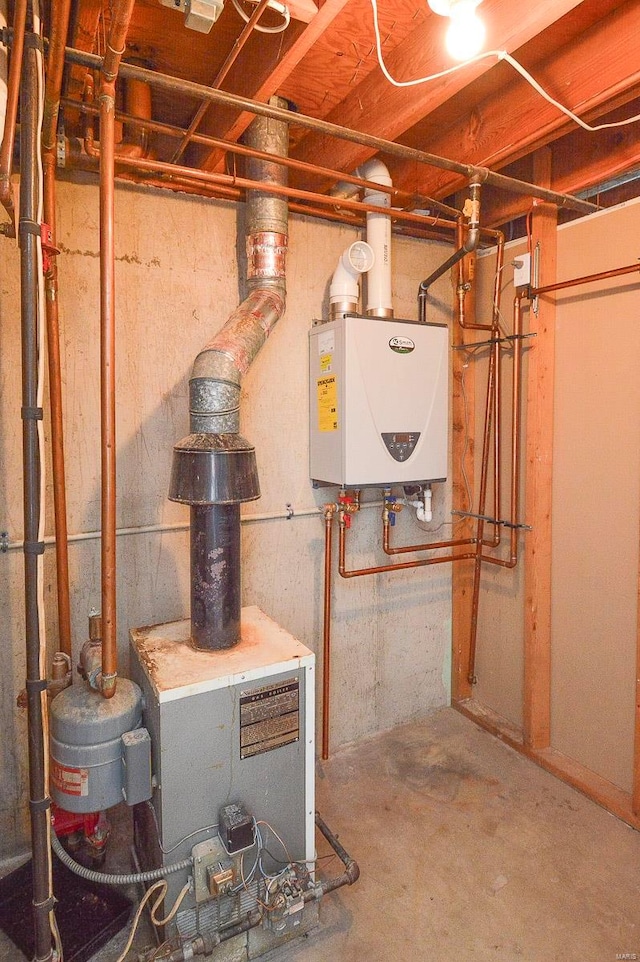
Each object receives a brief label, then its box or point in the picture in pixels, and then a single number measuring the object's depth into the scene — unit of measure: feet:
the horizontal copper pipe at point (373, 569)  7.32
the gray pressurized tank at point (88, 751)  4.50
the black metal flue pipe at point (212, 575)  5.14
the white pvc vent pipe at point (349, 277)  6.57
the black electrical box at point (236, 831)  4.45
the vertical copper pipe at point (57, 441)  5.39
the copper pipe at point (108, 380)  4.41
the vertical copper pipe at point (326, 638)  7.23
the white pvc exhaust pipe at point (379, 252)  6.87
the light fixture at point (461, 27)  3.75
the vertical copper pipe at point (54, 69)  3.67
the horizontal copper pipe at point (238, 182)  5.51
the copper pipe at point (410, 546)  7.67
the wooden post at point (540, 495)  7.19
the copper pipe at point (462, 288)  7.69
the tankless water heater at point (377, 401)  6.51
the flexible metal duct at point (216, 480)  4.92
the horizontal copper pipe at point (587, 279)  6.01
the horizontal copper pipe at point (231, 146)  5.17
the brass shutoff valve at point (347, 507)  7.25
